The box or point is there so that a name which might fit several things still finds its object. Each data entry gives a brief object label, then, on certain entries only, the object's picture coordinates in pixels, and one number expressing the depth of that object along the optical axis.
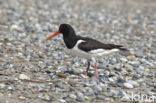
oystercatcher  21.02
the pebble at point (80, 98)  17.19
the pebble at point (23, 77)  20.18
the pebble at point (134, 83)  20.36
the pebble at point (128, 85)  19.81
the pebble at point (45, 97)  17.20
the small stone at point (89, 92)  17.91
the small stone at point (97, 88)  18.57
